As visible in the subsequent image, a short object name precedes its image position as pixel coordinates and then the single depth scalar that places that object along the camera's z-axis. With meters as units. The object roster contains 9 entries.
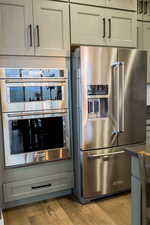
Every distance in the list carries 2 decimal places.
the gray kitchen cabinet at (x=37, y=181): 2.39
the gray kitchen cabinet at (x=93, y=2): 2.50
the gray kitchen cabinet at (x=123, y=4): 2.65
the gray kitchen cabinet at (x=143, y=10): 3.04
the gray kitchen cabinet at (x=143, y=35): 3.06
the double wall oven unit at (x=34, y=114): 2.31
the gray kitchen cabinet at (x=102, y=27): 2.52
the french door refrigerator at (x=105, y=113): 2.41
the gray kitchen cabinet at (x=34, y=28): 2.22
